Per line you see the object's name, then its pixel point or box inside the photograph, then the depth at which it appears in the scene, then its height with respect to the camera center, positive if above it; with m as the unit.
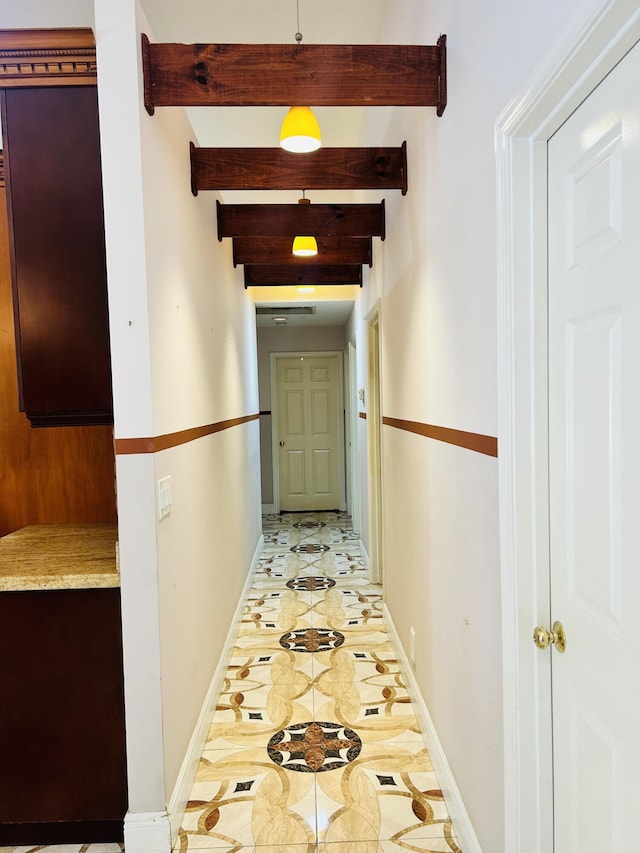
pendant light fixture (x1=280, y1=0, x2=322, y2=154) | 1.90 +0.94
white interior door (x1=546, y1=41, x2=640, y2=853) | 0.89 -0.14
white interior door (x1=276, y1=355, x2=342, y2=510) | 7.14 -0.50
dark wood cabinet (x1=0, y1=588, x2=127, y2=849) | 1.79 -1.06
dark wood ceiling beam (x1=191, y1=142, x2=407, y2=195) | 2.39 +1.02
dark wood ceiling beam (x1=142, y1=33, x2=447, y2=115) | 1.66 +1.00
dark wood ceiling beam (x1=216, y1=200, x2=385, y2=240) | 3.12 +1.03
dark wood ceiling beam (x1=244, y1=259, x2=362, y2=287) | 4.46 +1.00
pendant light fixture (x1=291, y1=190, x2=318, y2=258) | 3.21 +0.89
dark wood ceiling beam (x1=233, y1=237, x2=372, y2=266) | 3.68 +0.99
